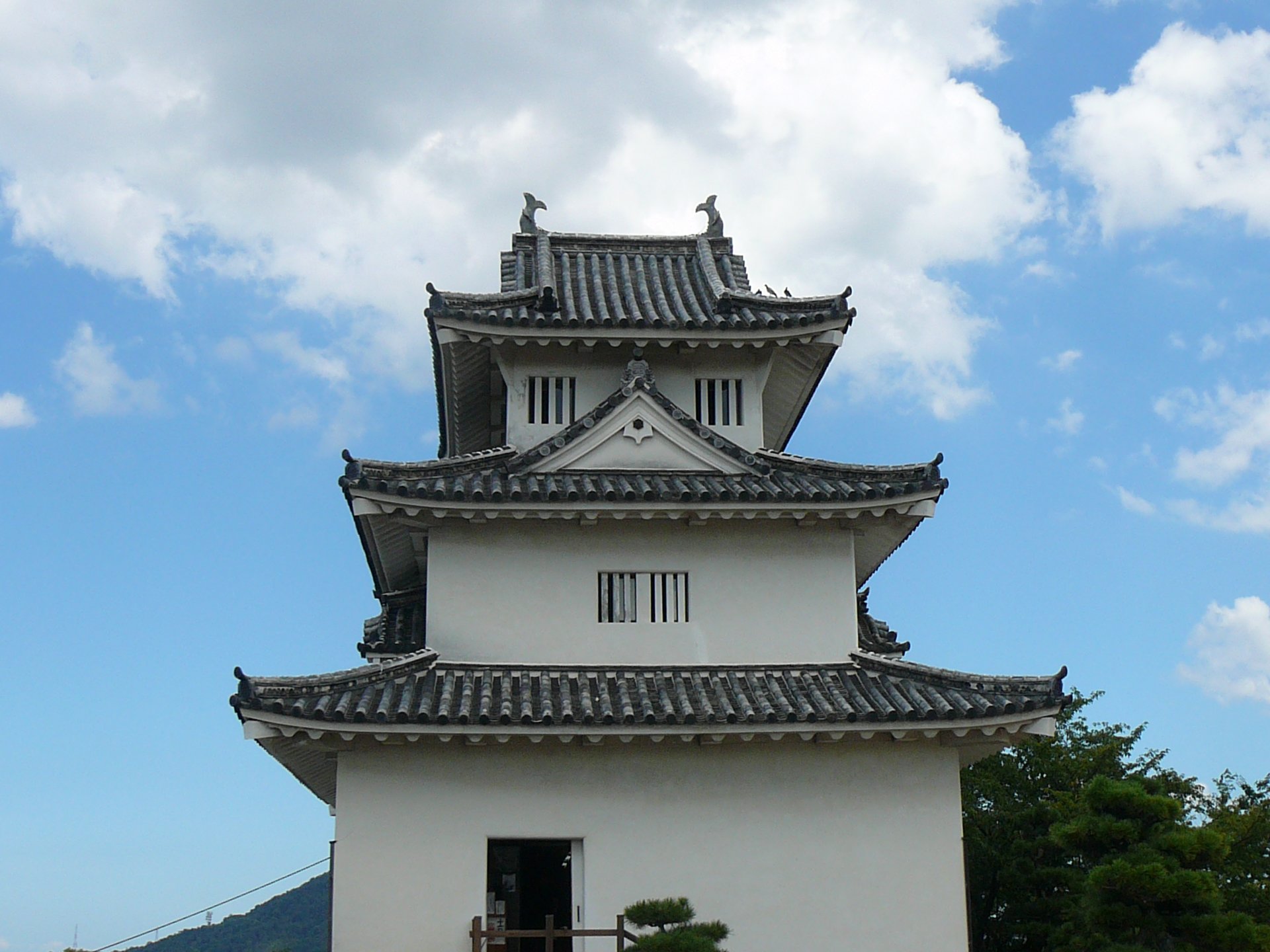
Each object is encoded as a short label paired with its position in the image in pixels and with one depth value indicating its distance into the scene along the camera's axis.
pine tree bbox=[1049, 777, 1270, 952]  14.70
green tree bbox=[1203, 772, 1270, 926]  24.50
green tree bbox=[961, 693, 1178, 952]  21.59
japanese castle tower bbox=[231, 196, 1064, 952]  14.98
